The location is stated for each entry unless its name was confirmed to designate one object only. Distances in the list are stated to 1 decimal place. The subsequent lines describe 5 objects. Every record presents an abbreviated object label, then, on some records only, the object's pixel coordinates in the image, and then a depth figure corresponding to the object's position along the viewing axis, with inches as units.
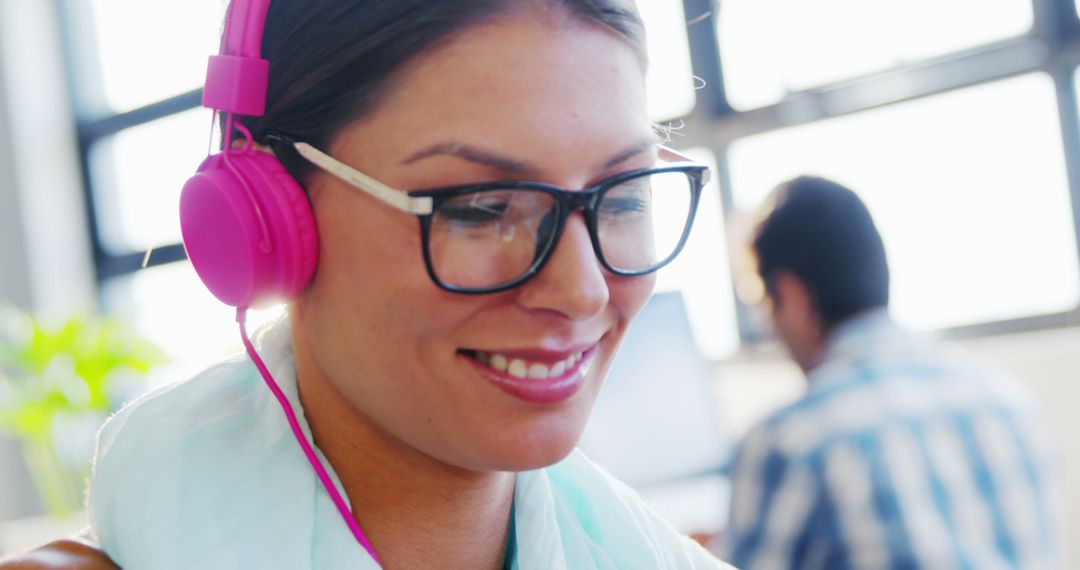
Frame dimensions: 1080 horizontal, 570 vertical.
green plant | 152.3
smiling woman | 25.2
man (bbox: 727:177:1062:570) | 59.1
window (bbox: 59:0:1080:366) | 102.4
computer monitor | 80.5
